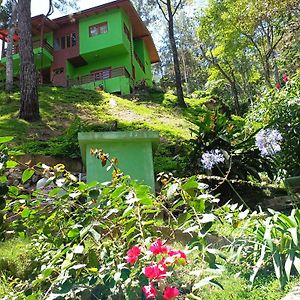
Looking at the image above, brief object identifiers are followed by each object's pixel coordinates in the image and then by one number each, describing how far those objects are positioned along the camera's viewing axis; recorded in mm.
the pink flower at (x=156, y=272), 939
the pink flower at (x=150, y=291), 951
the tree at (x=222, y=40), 14982
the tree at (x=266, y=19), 10424
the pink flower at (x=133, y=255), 1046
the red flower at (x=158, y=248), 1018
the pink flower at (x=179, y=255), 977
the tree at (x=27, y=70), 7897
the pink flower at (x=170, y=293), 926
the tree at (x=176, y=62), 12029
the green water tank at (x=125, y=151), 3422
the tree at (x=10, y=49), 11708
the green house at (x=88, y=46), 15313
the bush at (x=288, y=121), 4049
